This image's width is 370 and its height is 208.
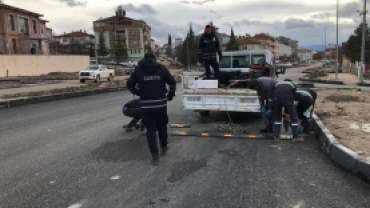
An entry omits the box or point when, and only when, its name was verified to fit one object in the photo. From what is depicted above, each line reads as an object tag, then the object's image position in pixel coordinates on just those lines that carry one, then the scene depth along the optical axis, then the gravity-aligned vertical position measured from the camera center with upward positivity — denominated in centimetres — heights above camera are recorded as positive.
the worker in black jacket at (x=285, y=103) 654 -75
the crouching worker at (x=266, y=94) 701 -58
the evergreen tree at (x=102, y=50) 7694 +554
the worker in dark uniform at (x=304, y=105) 694 -86
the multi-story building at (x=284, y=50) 15212 +912
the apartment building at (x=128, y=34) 8838 +1096
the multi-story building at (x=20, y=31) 4462 +673
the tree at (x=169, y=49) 13020 +928
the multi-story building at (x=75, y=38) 10262 +1188
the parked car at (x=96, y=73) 2750 -8
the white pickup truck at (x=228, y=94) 789 -64
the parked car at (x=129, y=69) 4666 +41
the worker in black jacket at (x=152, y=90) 517 -31
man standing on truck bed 909 +60
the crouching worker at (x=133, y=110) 734 -91
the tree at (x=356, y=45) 4369 +301
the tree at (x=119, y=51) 7712 +518
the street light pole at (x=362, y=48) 2729 +151
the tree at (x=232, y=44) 8630 +708
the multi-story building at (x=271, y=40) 14000 +1245
